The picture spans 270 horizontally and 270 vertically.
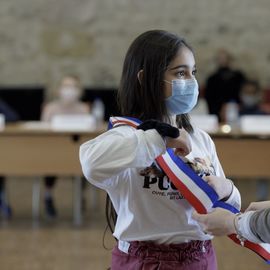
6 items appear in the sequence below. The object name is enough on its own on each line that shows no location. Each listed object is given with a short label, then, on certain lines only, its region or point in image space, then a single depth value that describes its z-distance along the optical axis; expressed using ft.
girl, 10.44
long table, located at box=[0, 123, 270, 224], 33.46
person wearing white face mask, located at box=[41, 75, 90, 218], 40.18
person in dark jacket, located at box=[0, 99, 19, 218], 36.76
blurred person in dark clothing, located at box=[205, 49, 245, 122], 51.49
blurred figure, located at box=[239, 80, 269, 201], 40.92
